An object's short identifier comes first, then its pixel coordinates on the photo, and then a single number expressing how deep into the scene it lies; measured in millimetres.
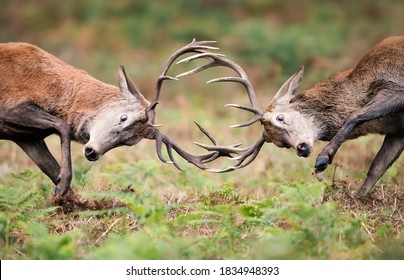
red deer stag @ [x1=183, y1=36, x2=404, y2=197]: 19187
